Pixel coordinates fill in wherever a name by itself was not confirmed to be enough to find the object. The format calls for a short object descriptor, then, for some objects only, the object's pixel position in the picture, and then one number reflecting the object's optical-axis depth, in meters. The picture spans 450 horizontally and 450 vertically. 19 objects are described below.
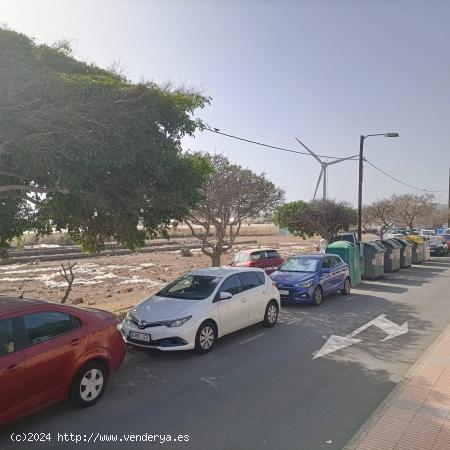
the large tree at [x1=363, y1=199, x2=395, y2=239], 40.34
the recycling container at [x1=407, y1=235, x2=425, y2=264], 25.99
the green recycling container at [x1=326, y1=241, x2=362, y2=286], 16.89
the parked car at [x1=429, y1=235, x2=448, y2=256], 32.56
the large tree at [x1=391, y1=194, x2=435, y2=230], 41.97
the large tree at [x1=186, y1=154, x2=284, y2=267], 16.59
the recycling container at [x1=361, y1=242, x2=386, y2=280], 18.84
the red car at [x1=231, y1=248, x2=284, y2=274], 19.67
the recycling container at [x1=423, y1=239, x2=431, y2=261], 27.66
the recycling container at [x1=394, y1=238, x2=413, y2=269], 23.52
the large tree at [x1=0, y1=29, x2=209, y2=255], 7.09
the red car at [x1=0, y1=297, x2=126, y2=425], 4.84
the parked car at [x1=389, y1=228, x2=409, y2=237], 52.05
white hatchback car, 7.74
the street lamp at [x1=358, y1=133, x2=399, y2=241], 23.55
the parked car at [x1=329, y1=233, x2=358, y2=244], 23.02
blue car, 12.65
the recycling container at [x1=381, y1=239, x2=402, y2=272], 21.19
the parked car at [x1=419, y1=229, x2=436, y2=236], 49.60
